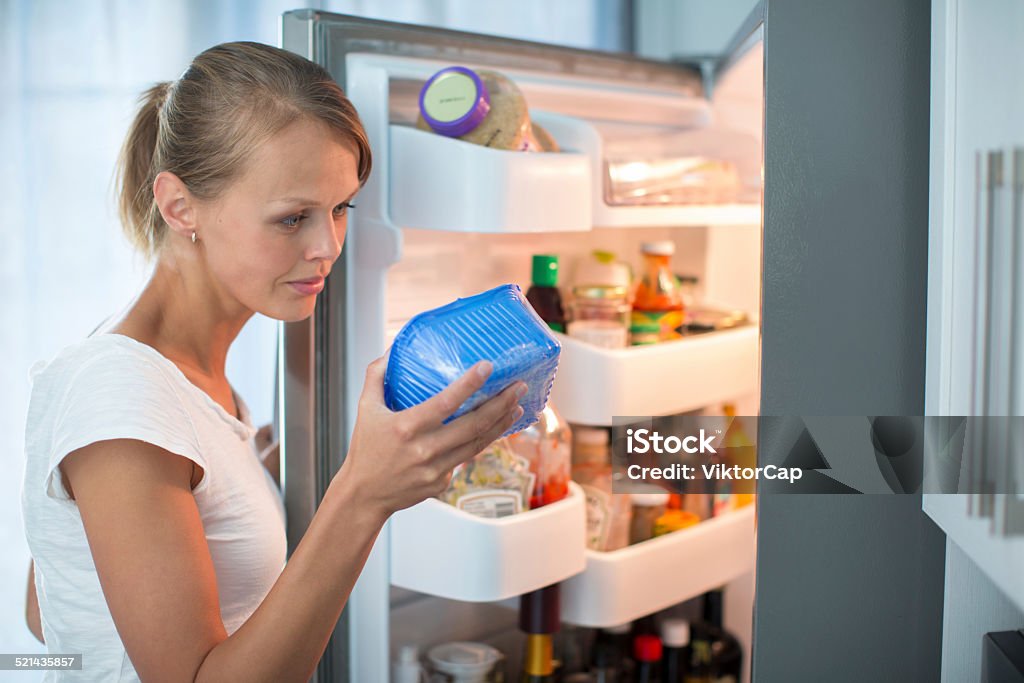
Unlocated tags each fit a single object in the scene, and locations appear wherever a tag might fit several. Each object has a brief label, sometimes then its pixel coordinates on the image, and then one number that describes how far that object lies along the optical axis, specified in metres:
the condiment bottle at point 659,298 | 1.20
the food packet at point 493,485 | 1.01
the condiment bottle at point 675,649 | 1.30
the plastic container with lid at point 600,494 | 1.15
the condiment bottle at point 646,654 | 1.28
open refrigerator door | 0.97
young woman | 0.70
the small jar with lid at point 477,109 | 0.94
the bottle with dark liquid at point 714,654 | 1.35
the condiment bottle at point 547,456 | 1.06
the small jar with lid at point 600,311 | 1.13
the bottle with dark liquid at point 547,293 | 1.12
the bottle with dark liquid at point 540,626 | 1.13
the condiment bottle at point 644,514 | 1.21
